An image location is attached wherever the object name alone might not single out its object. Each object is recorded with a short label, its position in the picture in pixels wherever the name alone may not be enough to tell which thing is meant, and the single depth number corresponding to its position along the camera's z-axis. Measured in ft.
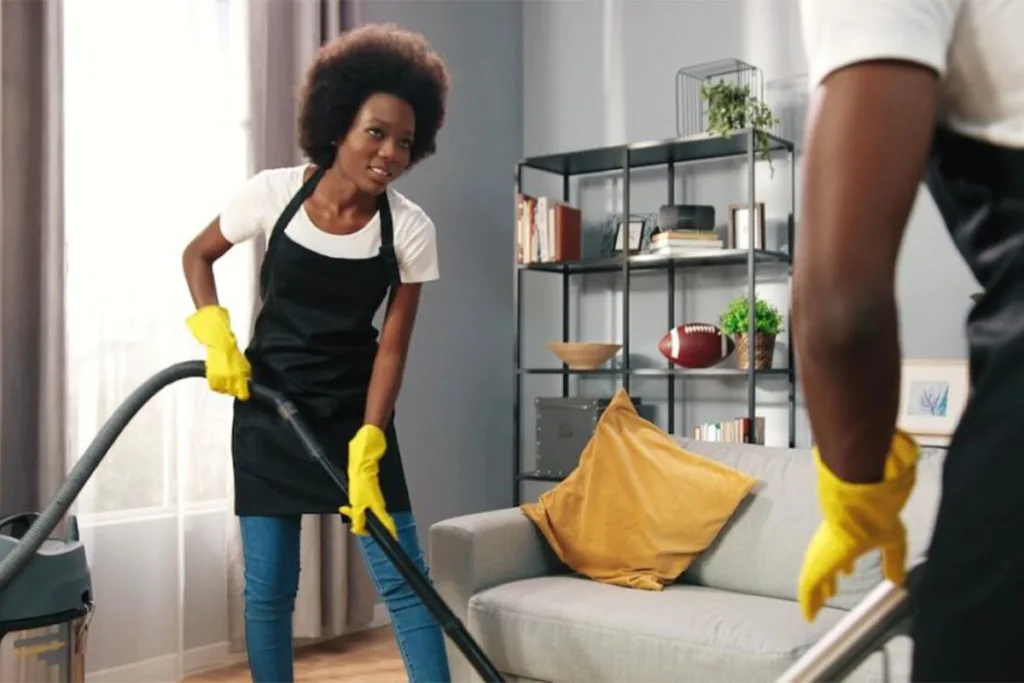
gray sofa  7.41
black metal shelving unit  12.31
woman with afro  7.18
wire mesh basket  12.66
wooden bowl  13.38
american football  12.50
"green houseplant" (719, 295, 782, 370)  12.31
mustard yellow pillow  8.87
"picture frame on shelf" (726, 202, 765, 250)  12.34
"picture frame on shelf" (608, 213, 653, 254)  13.53
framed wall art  10.85
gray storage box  13.19
